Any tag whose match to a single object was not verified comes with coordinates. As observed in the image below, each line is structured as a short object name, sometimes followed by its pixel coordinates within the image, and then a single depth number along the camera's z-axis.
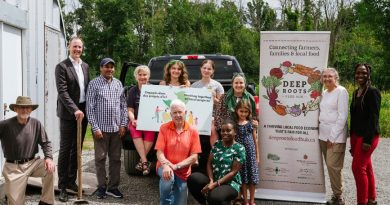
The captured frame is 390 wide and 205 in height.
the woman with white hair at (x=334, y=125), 5.81
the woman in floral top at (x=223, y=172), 5.16
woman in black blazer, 5.63
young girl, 5.63
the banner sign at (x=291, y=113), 6.21
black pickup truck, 7.74
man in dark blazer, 6.19
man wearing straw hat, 5.25
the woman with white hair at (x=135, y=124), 6.06
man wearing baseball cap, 6.14
